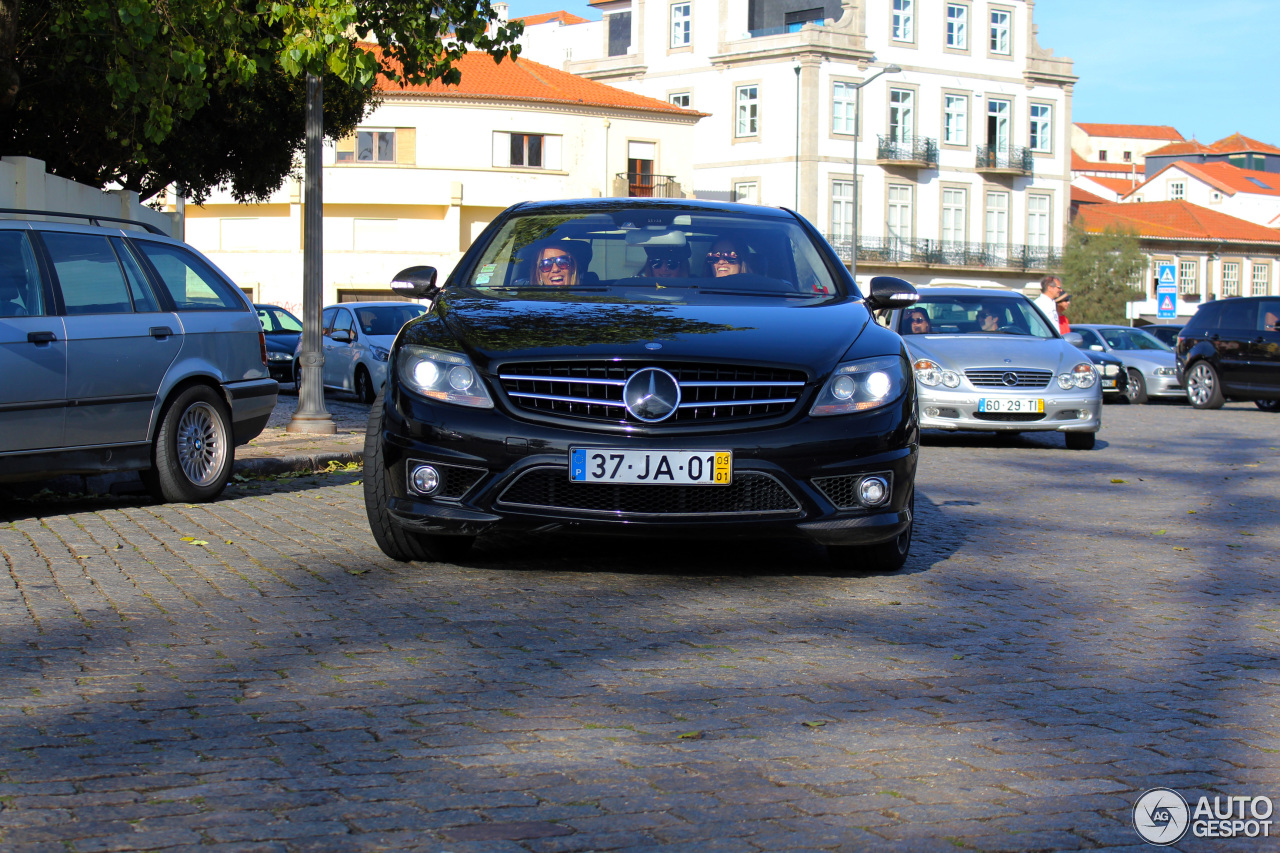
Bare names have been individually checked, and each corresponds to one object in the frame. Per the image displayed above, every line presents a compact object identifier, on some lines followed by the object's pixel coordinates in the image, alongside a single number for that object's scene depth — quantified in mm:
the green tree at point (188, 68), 11805
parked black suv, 21609
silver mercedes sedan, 14258
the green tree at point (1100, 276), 70750
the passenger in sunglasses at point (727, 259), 7246
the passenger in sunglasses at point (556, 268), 7137
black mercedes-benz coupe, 5859
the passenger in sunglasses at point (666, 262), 7199
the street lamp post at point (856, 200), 53844
